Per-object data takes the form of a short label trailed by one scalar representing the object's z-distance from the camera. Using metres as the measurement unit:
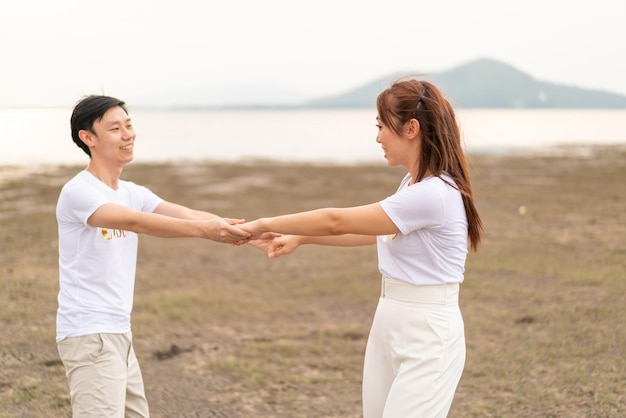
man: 3.50
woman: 3.01
